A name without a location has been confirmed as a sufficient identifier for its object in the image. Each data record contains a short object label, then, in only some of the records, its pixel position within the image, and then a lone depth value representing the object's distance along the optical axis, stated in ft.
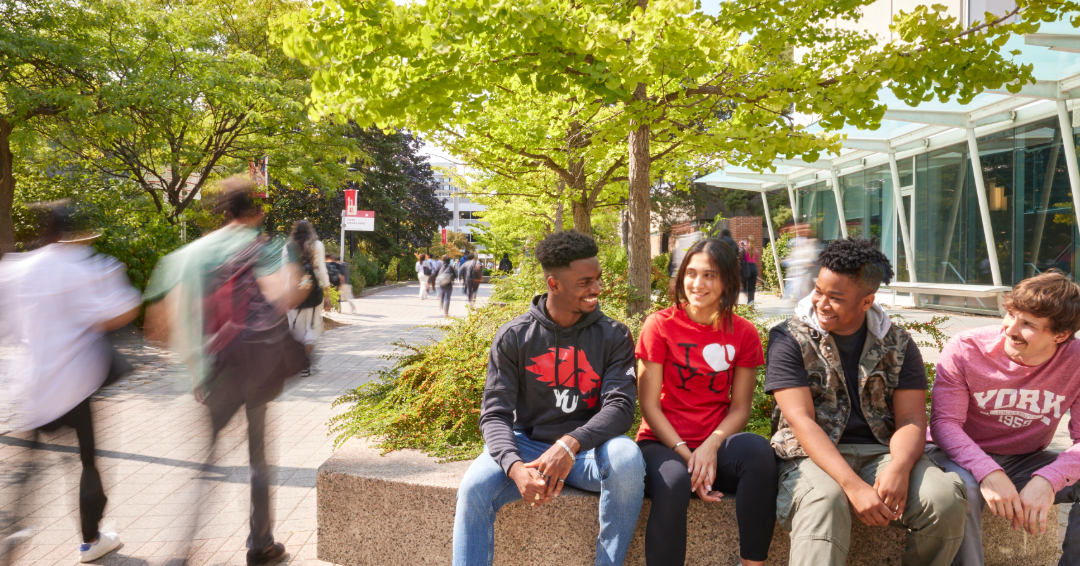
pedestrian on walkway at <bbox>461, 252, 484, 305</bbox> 57.52
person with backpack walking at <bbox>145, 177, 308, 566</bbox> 9.45
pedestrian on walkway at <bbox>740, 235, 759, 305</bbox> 43.45
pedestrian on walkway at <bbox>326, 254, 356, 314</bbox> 34.06
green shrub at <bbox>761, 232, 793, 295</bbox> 75.61
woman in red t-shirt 8.52
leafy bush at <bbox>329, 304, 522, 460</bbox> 11.86
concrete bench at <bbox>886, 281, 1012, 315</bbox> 42.99
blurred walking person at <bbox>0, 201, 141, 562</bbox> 9.41
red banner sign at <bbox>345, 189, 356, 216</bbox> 66.13
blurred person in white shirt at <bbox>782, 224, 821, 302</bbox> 25.67
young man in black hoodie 8.52
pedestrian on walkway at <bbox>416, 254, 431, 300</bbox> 77.05
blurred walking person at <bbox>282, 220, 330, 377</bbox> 22.41
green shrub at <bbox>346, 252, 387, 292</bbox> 83.66
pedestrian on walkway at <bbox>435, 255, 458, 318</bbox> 53.42
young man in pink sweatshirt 8.45
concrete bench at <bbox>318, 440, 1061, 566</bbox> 9.37
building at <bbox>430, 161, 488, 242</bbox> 374.63
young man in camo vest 8.21
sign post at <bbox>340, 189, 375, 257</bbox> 66.33
